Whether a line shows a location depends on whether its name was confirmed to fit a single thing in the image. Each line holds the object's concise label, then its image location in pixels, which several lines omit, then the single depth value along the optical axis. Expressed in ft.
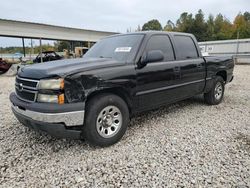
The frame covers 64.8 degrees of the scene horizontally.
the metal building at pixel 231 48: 68.54
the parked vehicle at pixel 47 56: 60.59
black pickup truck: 8.56
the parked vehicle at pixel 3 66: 50.03
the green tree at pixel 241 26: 140.67
